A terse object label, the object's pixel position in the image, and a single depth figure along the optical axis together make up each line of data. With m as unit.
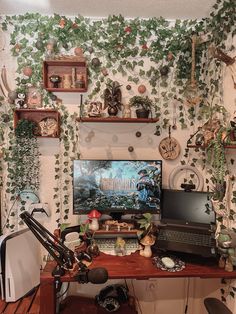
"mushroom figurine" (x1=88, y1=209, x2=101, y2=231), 1.91
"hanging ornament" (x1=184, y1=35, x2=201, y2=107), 2.02
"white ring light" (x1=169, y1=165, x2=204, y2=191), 2.14
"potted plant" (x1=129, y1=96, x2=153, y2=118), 2.02
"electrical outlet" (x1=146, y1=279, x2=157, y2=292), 2.18
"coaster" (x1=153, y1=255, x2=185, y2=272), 1.55
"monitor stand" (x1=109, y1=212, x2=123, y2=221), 2.06
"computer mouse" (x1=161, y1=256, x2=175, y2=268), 1.56
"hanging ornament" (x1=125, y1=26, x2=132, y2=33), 2.04
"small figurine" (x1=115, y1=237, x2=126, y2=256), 1.75
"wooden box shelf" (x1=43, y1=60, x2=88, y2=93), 2.01
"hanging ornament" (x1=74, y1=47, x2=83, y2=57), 2.04
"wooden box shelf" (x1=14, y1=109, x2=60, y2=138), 2.04
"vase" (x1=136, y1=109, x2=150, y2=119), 2.01
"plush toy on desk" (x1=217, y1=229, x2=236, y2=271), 1.56
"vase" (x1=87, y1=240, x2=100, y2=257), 1.69
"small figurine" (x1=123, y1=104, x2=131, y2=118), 2.04
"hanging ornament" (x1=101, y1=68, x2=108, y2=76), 2.07
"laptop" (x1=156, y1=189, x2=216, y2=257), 1.67
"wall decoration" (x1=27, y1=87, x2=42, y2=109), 2.06
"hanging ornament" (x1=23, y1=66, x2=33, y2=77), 2.03
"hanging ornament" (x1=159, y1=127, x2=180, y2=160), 2.13
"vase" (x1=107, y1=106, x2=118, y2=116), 2.02
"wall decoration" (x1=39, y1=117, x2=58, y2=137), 2.06
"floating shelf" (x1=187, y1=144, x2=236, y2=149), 1.57
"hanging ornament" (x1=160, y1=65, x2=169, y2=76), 2.06
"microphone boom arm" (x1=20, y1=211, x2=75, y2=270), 1.30
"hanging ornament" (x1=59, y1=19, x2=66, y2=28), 2.00
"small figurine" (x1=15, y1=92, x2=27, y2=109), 2.02
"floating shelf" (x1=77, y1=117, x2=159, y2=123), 1.97
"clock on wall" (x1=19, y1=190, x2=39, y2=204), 2.08
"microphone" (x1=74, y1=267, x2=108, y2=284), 1.31
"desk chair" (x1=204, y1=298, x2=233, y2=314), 1.07
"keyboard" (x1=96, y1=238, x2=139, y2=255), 1.78
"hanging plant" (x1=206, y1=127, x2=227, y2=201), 1.67
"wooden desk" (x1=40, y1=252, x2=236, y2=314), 1.43
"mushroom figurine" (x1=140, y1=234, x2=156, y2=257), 1.73
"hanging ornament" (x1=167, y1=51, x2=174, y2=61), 2.07
